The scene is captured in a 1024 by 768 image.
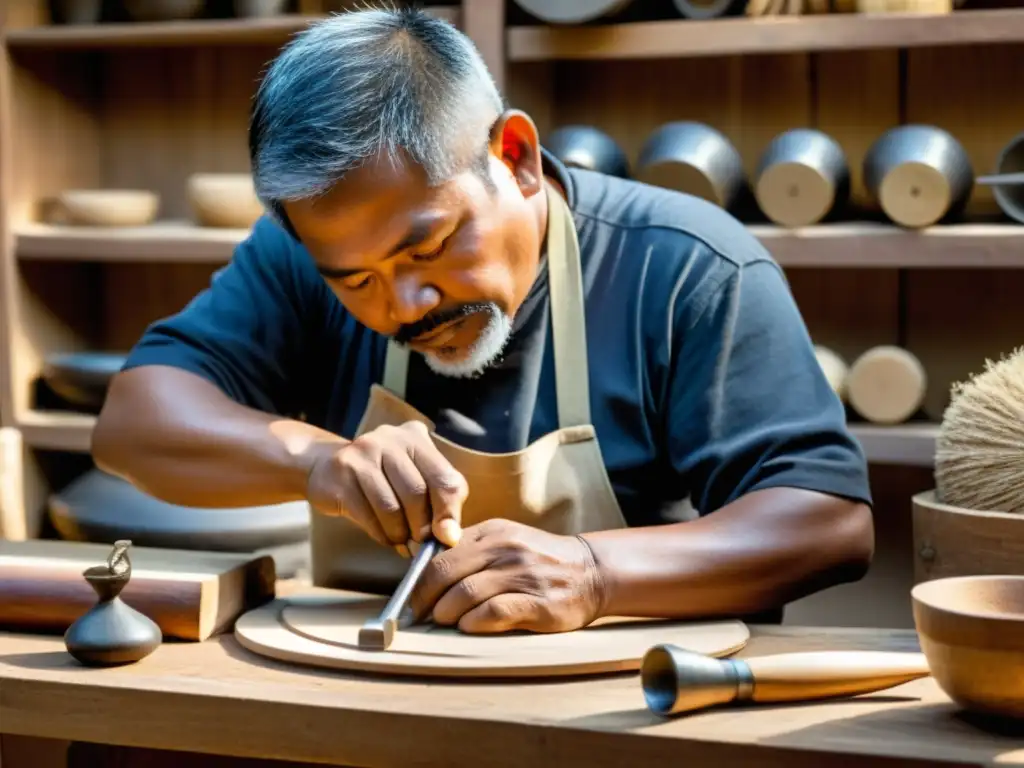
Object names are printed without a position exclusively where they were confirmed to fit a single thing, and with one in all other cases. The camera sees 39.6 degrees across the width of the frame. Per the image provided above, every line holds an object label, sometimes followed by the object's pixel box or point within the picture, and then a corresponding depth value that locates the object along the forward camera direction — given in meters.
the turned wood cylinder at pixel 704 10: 3.20
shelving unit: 3.15
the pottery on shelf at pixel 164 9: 3.63
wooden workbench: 1.24
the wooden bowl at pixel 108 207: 3.69
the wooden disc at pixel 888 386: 3.22
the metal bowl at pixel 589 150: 3.20
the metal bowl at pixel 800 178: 3.12
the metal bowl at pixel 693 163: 3.16
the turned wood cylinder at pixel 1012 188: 3.12
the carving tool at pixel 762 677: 1.30
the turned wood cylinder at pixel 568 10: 3.17
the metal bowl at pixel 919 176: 3.04
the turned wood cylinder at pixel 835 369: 3.25
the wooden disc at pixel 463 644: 1.44
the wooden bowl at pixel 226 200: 3.57
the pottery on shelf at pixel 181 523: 2.86
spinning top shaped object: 1.48
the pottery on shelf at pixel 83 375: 3.63
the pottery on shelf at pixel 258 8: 3.54
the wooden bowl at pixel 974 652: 1.23
